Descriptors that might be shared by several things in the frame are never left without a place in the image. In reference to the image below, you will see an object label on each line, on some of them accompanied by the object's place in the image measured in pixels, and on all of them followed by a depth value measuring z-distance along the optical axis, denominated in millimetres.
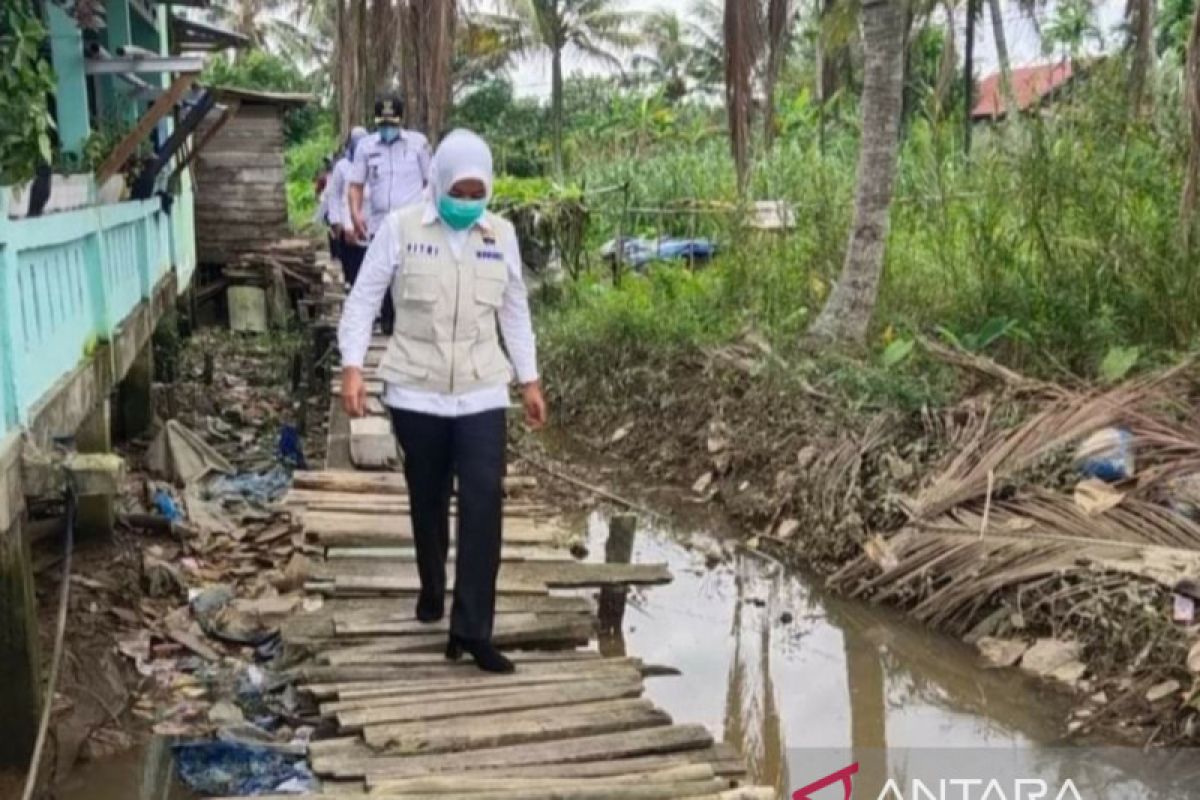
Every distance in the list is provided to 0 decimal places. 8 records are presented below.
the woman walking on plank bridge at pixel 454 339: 3699
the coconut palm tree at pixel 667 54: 31453
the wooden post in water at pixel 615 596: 5441
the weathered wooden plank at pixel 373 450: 6277
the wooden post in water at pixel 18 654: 3889
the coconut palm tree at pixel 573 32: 28531
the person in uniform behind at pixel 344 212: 7383
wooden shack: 14633
